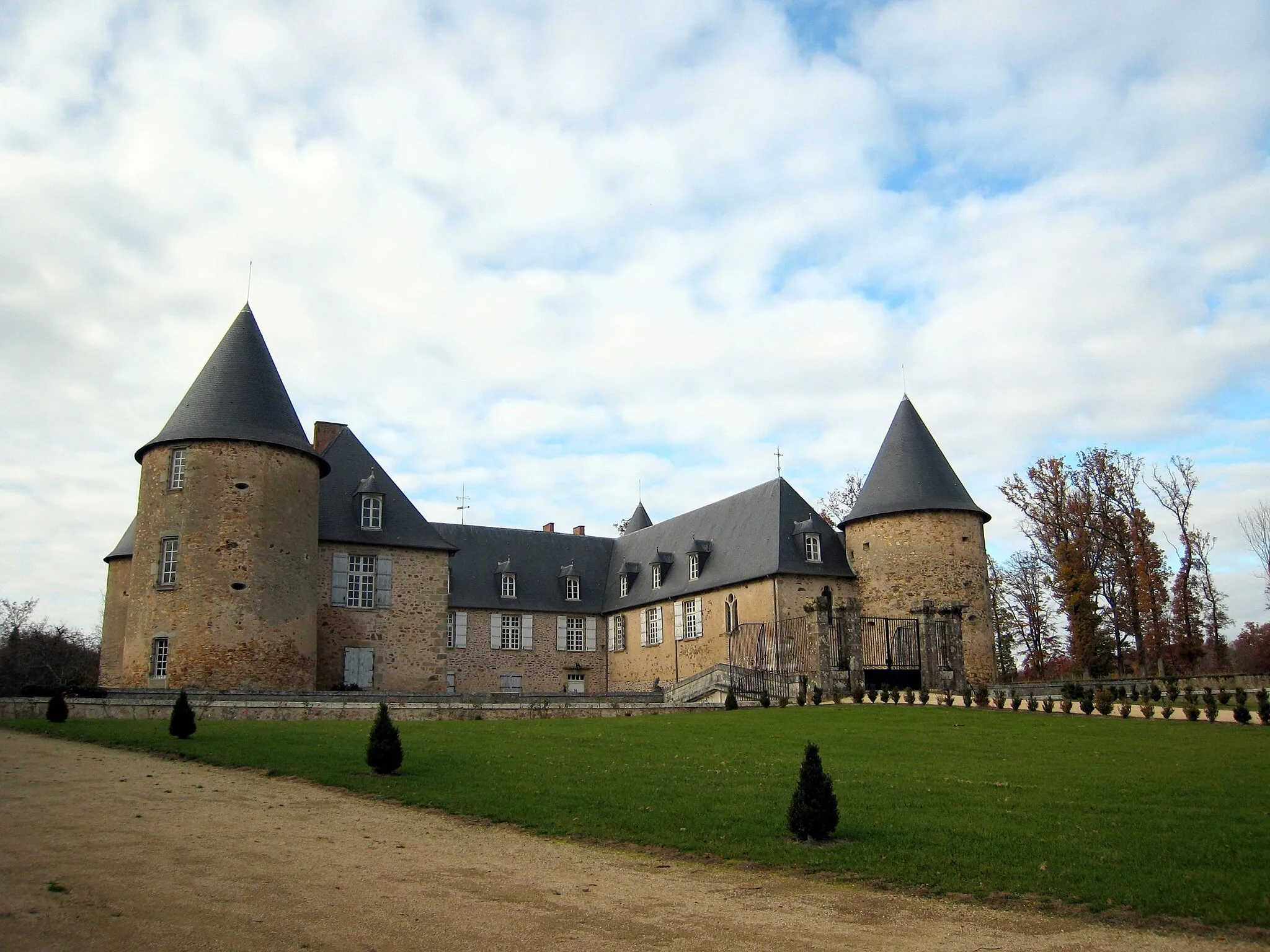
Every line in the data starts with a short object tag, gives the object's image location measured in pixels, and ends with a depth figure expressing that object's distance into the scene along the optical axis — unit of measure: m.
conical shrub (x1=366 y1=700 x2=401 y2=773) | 12.47
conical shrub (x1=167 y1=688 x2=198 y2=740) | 15.77
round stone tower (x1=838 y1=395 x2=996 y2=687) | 31.38
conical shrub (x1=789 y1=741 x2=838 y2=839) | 8.77
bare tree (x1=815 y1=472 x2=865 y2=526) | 44.44
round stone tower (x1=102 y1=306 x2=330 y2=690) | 24.64
